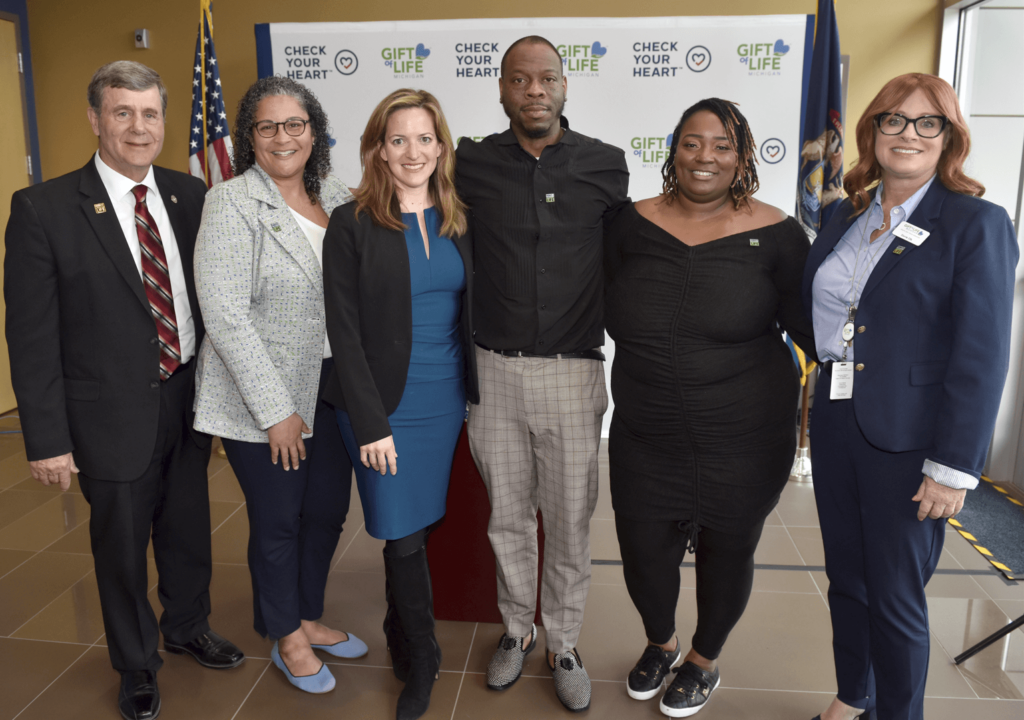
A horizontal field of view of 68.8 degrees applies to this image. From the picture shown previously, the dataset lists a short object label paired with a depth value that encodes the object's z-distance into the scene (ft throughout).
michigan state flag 13.33
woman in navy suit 5.39
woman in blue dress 6.47
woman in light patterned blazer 6.66
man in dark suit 6.67
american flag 15.05
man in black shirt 6.99
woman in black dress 6.53
